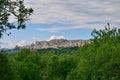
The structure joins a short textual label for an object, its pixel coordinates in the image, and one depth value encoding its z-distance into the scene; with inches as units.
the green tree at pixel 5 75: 490.6
